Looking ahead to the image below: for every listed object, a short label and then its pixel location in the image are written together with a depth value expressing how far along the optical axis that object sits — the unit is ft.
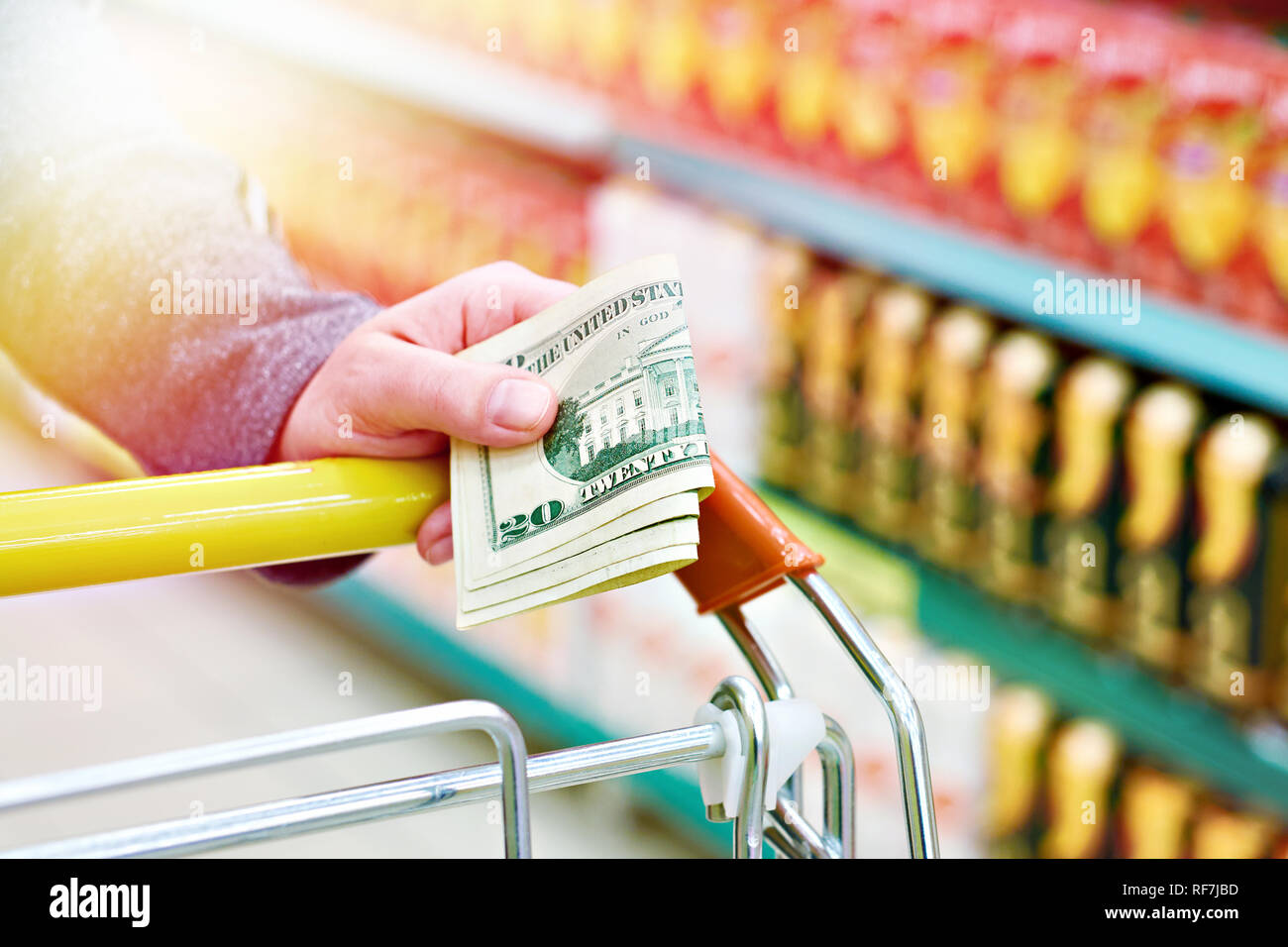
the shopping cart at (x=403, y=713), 2.08
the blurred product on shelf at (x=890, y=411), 6.45
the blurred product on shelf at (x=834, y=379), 6.70
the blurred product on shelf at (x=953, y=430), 6.24
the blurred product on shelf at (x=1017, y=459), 5.98
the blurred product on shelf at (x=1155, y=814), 5.95
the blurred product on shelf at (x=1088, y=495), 5.73
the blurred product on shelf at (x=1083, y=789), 6.21
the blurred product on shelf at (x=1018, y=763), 6.46
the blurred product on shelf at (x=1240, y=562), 5.27
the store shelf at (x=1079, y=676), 5.67
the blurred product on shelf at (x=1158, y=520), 5.50
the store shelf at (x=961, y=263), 5.17
